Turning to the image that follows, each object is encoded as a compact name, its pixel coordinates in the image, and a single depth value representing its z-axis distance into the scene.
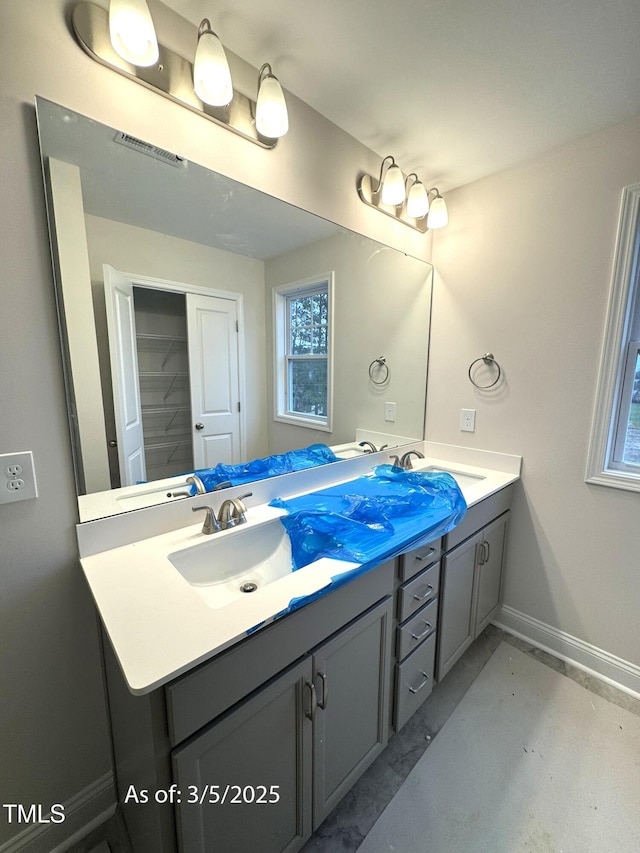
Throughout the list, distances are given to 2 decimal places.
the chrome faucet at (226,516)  1.20
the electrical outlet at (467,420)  2.04
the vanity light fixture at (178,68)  0.89
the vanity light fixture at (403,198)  1.66
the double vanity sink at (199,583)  0.69
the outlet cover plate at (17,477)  0.90
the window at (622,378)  1.51
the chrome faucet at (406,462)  2.00
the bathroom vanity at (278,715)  0.71
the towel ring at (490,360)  1.91
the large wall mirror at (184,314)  0.98
